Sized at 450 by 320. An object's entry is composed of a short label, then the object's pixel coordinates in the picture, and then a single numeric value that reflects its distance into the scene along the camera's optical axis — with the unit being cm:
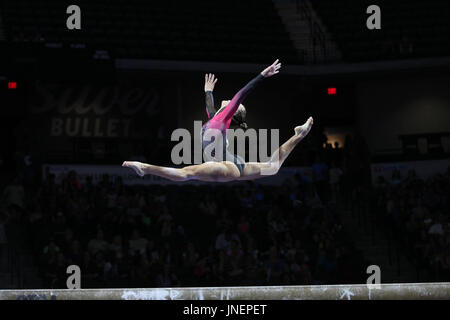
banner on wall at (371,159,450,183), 1717
